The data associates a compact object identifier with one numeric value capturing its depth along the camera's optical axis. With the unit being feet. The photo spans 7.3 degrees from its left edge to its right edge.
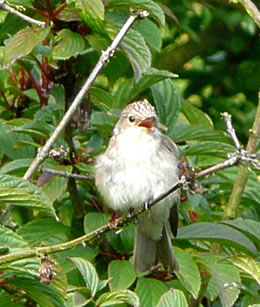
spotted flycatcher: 26.89
